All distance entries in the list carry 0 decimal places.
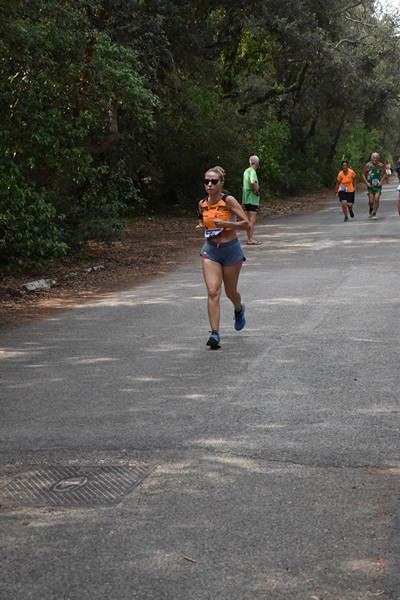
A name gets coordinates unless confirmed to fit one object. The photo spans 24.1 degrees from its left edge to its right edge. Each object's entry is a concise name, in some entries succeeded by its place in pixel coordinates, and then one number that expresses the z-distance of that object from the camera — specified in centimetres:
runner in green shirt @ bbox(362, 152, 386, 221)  2610
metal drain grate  512
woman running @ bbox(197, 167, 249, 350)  945
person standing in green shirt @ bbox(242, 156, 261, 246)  2058
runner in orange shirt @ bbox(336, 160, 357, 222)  2603
